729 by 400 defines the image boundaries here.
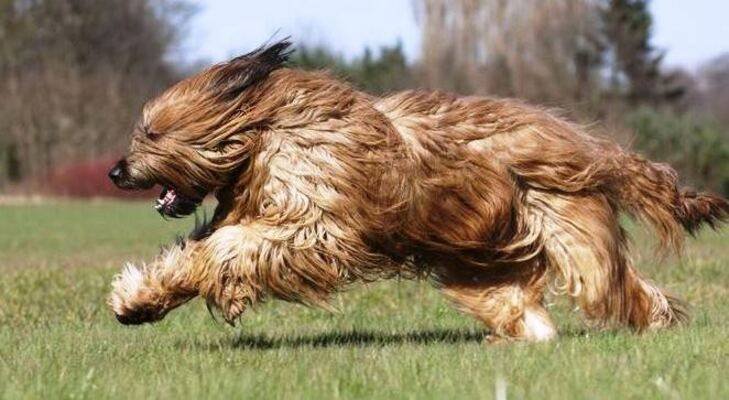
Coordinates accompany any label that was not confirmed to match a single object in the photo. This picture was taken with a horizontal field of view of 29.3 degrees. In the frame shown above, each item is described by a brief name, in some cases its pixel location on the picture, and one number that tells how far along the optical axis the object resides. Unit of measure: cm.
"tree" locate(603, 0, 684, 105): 5147
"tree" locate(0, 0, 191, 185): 5203
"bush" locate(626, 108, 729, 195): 4025
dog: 618
